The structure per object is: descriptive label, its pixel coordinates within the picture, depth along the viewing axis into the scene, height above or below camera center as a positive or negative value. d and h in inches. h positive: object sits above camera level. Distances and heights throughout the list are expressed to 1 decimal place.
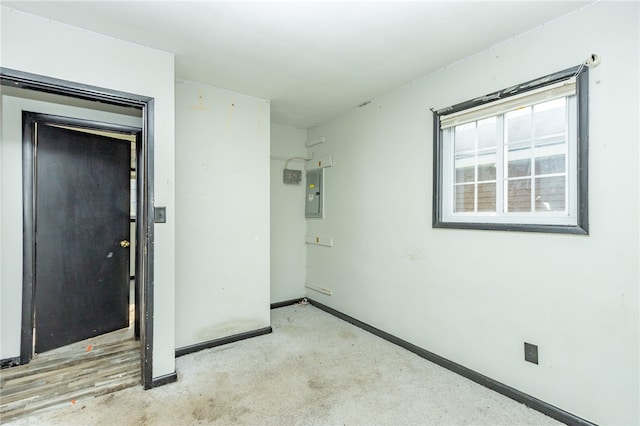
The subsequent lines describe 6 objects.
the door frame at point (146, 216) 81.2 -0.8
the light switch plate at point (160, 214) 85.1 -0.2
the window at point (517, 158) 70.9 +16.0
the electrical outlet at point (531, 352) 76.0 -36.4
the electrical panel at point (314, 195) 156.0 +10.3
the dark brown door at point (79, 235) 103.3 -8.6
